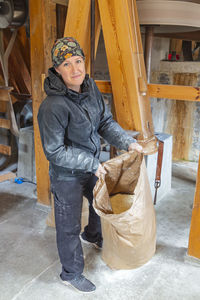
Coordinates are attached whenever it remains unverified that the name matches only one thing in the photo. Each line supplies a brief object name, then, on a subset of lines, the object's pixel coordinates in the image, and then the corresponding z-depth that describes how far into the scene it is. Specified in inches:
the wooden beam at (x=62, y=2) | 86.3
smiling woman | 54.2
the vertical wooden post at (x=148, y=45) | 90.9
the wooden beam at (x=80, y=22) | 75.2
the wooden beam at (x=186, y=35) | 131.9
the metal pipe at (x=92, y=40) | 75.7
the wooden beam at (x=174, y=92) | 72.2
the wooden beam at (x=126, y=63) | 69.7
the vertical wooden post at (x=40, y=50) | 85.5
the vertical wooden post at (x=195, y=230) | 68.6
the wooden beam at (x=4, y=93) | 111.1
